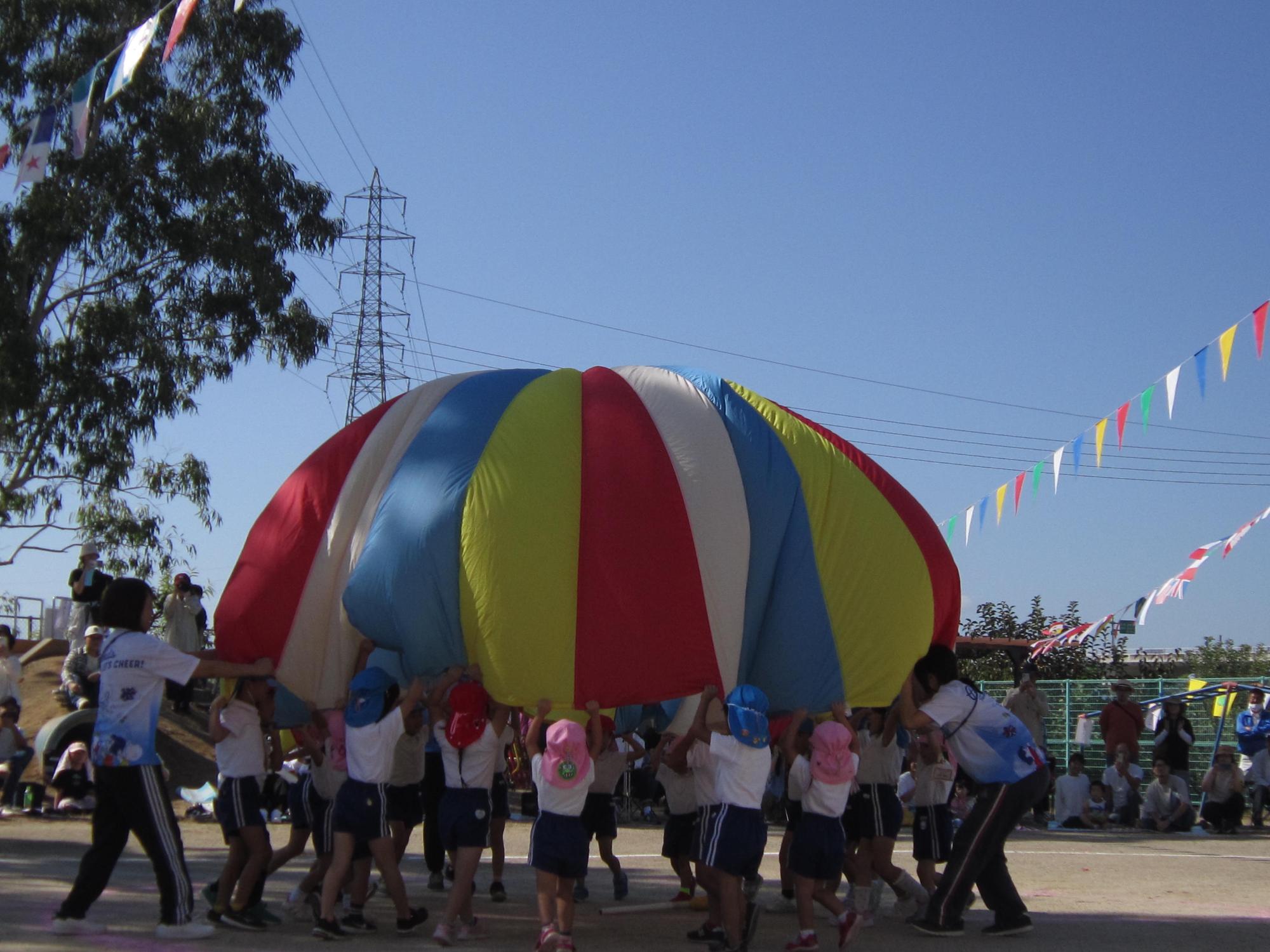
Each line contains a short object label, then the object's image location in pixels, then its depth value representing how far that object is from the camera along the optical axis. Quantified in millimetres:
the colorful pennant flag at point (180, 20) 10852
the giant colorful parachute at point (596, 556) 7172
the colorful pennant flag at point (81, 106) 12312
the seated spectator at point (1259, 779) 15594
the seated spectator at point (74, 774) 12742
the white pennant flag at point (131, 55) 11336
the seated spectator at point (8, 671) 13148
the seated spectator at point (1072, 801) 15477
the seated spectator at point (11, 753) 12812
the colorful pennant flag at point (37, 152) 12547
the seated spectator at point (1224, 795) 15055
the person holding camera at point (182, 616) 16141
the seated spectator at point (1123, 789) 15531
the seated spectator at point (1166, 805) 15164
